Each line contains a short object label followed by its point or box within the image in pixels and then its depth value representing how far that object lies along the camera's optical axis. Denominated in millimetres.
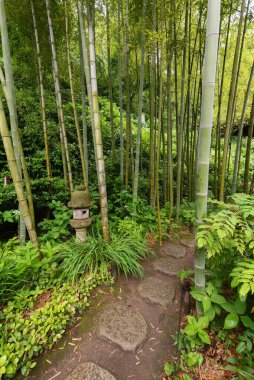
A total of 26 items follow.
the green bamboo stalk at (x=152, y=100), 2246
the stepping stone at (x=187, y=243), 2926
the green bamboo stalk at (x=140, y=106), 2431
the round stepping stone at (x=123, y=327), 1397
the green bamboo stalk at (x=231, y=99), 2170
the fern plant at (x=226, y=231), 1026
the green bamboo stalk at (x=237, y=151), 3242
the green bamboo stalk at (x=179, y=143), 2734
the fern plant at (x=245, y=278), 904
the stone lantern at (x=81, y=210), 2162
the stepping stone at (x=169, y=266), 2215
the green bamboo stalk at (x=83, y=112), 2928
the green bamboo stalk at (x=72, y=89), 2638
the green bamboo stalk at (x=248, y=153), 2914
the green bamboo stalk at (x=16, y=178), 1477
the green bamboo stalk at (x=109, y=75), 2820
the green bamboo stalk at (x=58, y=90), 2488
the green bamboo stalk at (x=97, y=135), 1688
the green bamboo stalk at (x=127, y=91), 2805
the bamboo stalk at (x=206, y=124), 1047
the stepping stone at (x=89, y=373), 1169
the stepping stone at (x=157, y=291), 1776
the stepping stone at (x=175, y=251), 2606
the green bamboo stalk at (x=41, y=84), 2727
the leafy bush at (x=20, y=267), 1611
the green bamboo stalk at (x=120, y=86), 3121
